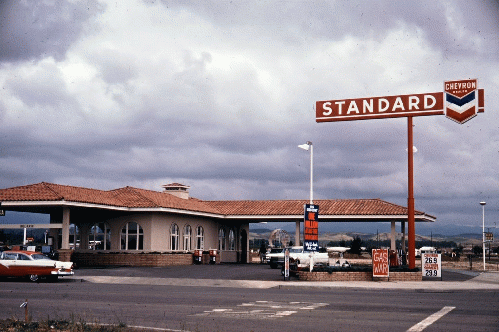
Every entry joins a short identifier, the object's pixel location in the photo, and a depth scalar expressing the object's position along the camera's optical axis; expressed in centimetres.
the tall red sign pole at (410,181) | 3042
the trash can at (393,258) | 3691
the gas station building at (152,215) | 3850
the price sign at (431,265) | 2941
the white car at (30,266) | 2792
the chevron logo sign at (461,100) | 2939
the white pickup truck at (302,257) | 4015
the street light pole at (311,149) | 3007
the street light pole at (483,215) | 4646
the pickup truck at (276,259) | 4188
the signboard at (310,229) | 2923
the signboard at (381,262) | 2778
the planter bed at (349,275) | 2847
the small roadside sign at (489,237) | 4559
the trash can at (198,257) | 4541
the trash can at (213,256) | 4631
